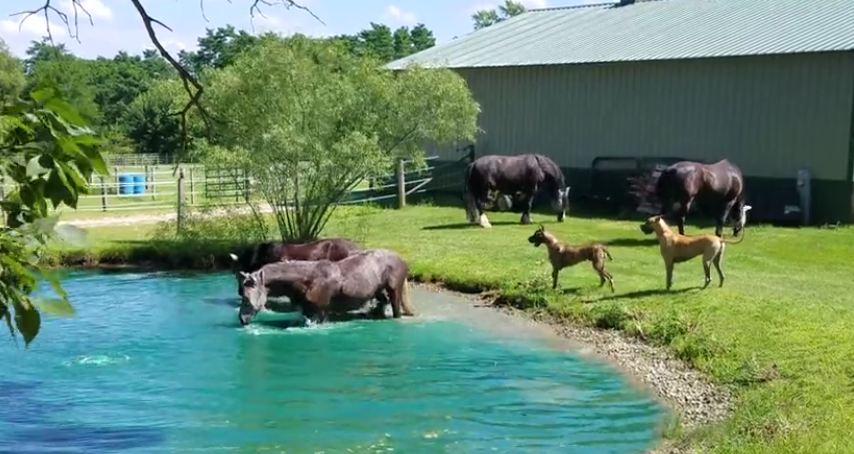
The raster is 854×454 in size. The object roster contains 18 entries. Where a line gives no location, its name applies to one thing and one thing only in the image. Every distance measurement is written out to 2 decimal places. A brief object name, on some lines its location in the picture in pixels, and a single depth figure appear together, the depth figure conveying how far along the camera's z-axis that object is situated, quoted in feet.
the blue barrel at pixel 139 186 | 105.69
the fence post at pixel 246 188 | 62.33
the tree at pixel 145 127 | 173.99
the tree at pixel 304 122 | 60.34
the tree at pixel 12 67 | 126.15
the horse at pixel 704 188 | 64.90
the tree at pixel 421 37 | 303.72
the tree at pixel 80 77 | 145.22
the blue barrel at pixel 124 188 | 108.06
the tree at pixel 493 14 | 219.82
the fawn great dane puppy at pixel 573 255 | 48.98
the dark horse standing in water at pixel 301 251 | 52.54
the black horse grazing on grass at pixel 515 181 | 76.38
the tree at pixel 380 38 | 260.01
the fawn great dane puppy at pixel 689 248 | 46.42
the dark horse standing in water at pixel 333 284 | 46.32
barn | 75.36
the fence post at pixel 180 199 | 69.36
